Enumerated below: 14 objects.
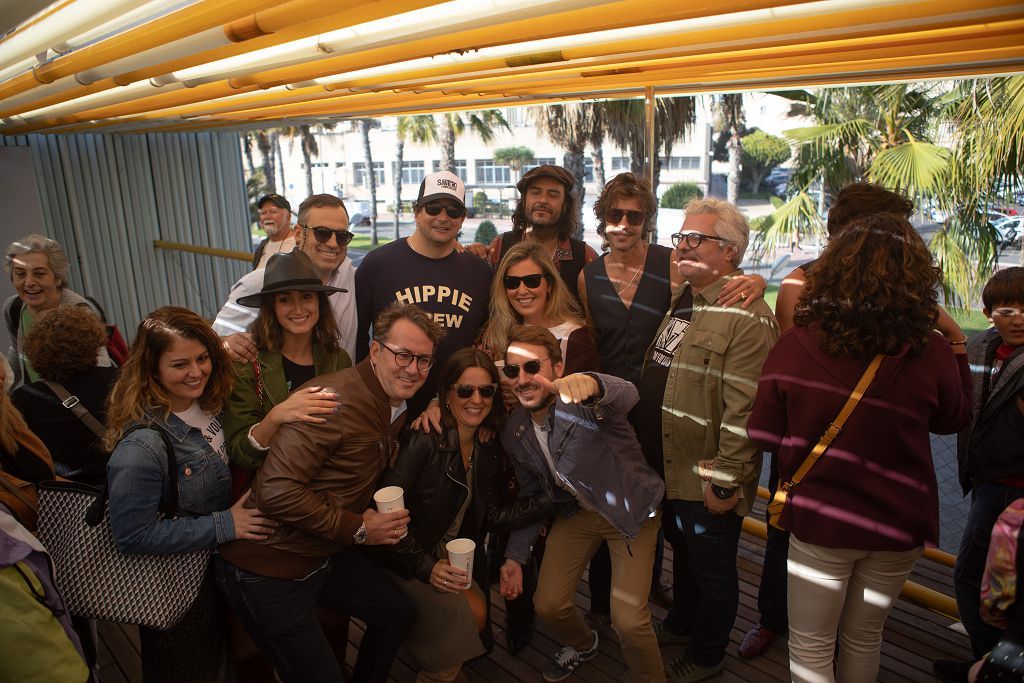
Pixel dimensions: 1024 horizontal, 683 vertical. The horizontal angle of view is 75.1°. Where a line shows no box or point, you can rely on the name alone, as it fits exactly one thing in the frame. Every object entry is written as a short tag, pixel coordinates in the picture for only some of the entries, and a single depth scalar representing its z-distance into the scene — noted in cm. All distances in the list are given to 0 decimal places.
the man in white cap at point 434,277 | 306
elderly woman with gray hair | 361
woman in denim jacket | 202
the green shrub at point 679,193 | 3259
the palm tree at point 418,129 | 2303
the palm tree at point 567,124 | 1212
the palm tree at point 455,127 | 1986
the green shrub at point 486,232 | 2219
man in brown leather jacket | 216
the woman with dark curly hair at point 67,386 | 249
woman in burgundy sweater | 193
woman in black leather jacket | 250
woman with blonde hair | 289
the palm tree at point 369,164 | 2619
